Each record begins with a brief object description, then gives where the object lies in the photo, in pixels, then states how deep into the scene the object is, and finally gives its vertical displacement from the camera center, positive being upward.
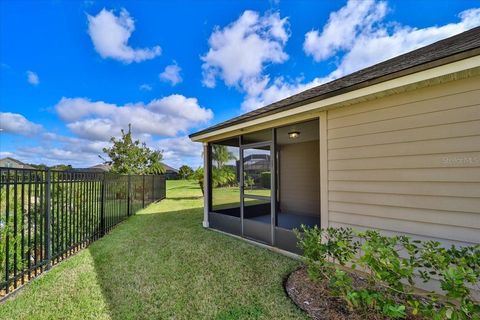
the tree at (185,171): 31.66 -0.90
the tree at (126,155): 13.63 +0.65
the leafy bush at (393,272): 1.62 -1.02
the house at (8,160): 27.75 +0.83
